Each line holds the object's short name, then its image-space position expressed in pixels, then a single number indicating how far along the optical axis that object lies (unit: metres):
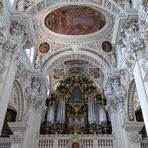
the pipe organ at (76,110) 14.95
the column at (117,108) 12.77
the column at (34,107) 12.87
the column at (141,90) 8.31
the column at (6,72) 8.55
